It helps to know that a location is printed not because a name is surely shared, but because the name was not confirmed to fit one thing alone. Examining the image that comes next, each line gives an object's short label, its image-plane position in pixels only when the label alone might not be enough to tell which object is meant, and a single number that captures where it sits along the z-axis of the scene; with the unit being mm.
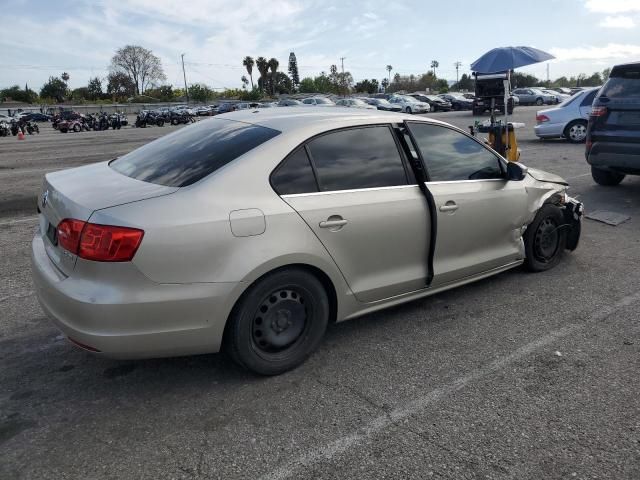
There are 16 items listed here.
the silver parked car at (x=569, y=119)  14844
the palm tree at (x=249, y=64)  120875
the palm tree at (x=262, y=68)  119438
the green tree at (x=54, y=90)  98625
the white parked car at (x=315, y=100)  39250
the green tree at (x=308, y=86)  107062
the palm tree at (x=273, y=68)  119438
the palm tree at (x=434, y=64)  125888
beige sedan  2711
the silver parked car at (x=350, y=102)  34478
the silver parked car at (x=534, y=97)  49562
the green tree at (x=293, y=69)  135875
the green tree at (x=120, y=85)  103375
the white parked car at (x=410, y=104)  40188
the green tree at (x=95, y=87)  102062
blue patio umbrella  10195
